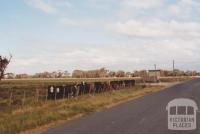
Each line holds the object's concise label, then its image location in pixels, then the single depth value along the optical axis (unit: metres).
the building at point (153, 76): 97.12
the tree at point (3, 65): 34.62
